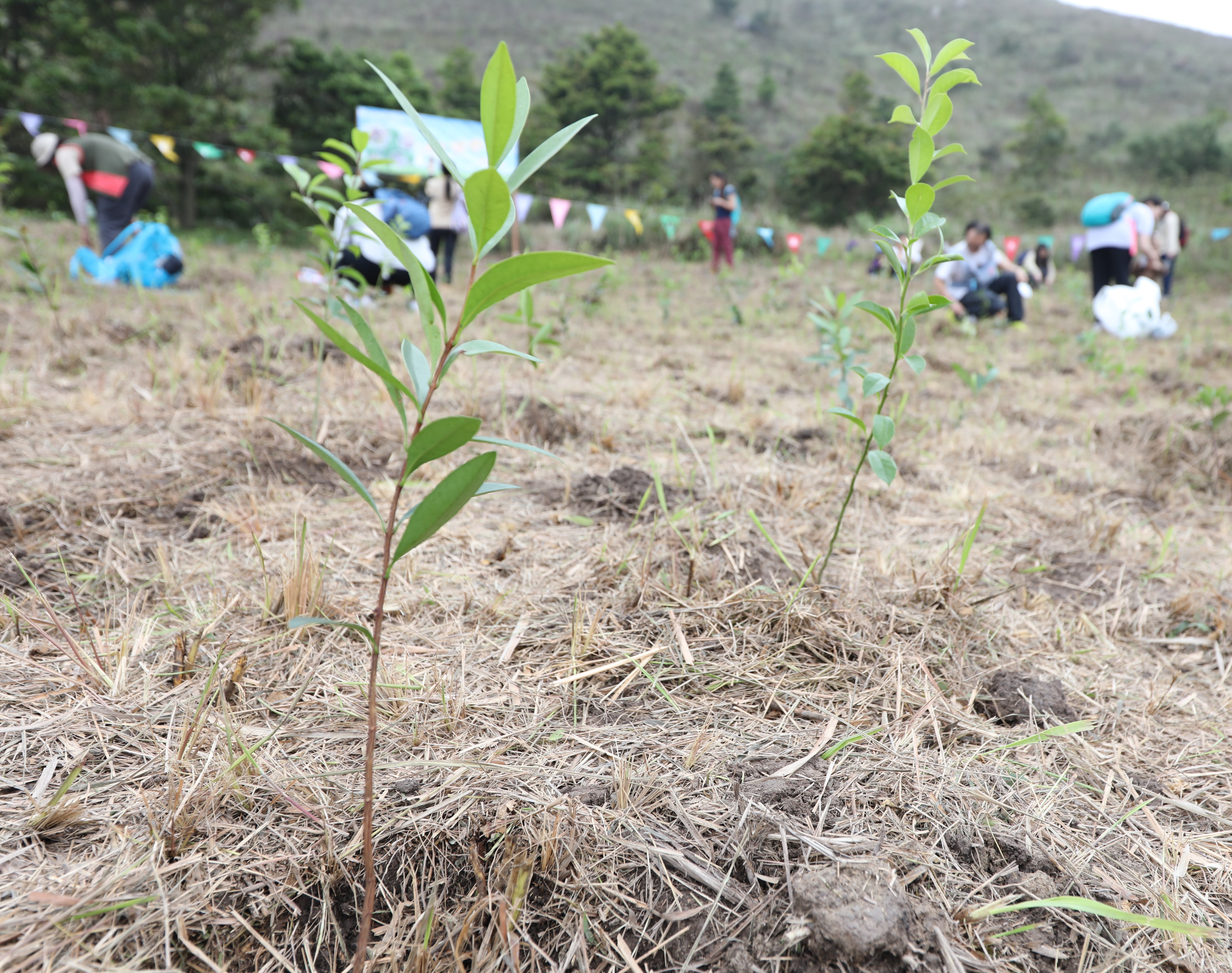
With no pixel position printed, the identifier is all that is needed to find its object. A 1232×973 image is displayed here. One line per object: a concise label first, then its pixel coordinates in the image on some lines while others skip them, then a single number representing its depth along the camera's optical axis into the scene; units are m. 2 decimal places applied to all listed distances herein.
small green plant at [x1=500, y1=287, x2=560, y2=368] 2.14
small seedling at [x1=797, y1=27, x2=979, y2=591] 1.05
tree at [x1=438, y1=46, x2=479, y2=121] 19.56
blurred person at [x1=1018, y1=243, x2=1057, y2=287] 9.09
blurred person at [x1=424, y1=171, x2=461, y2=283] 5.89
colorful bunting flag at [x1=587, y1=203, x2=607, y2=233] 9.03
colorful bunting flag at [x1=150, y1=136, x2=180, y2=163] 7.57
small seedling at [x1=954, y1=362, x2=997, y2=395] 3.16
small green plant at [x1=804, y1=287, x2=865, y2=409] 2.21
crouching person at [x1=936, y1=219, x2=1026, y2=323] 6.04
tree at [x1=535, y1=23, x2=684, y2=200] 19.41
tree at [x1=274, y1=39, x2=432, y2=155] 13.16
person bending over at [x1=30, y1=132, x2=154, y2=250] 5.23
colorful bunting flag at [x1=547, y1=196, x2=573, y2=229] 8.63
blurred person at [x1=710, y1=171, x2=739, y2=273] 8.61
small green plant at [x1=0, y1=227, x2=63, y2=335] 2.92
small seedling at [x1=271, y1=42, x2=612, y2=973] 0.61
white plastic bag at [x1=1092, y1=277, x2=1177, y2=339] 5.59
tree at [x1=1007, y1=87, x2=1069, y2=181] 19.97
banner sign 9.59
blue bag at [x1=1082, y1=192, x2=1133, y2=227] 6.09
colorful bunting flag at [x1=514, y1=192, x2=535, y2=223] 8.01
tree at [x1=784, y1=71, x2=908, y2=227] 18.34
